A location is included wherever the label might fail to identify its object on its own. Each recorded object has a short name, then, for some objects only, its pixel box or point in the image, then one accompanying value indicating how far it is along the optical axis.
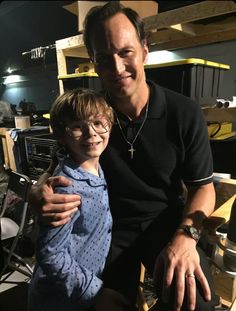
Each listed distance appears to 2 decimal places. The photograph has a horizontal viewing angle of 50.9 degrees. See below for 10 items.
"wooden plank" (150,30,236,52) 1.18
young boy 0.62
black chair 1.35
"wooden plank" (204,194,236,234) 0.68
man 0.74
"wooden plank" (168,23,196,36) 1.08
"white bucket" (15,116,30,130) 1.93
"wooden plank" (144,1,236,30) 0.74
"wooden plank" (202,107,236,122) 0.96
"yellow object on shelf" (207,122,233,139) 1.10
